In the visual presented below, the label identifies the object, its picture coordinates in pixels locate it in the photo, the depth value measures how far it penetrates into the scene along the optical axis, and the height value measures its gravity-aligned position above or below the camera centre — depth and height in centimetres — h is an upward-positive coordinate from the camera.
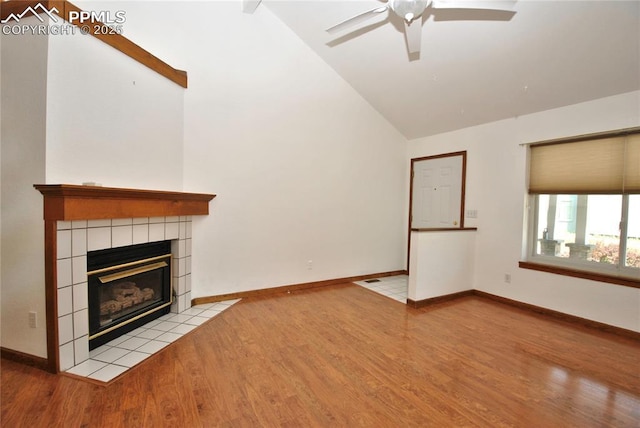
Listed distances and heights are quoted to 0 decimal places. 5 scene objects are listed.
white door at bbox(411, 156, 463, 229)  448 +25
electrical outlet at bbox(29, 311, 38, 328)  208 -86
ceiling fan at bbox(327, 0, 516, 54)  195 +139
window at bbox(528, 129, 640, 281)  292 +9
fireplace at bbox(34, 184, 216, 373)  199 -31
